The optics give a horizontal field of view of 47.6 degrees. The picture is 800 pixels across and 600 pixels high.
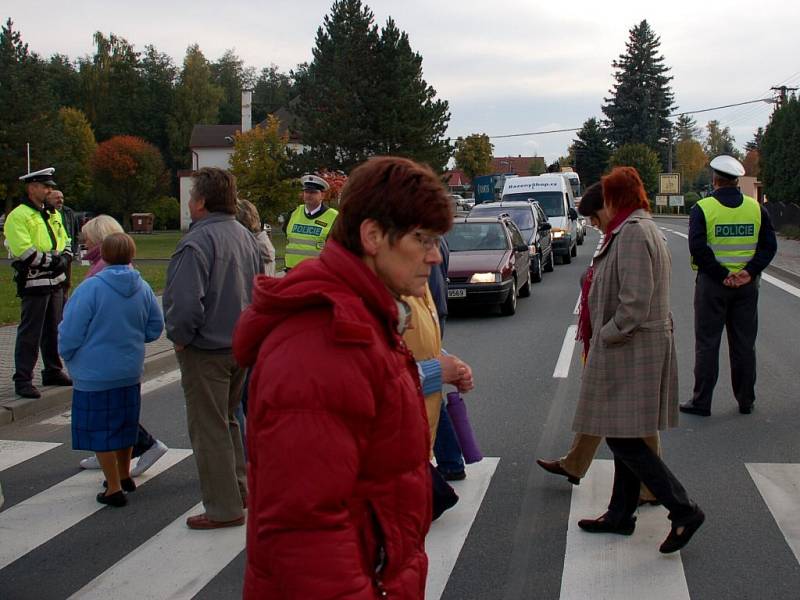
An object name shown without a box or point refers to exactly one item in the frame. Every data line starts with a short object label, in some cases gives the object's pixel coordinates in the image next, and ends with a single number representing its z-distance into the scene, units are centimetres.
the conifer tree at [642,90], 9456
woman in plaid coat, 454
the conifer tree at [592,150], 9756
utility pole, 5794
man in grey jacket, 494
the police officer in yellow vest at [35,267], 847
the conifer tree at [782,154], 3253
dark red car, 1423
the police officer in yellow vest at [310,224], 854
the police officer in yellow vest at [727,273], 740
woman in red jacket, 186
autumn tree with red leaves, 6881
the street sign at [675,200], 8131
